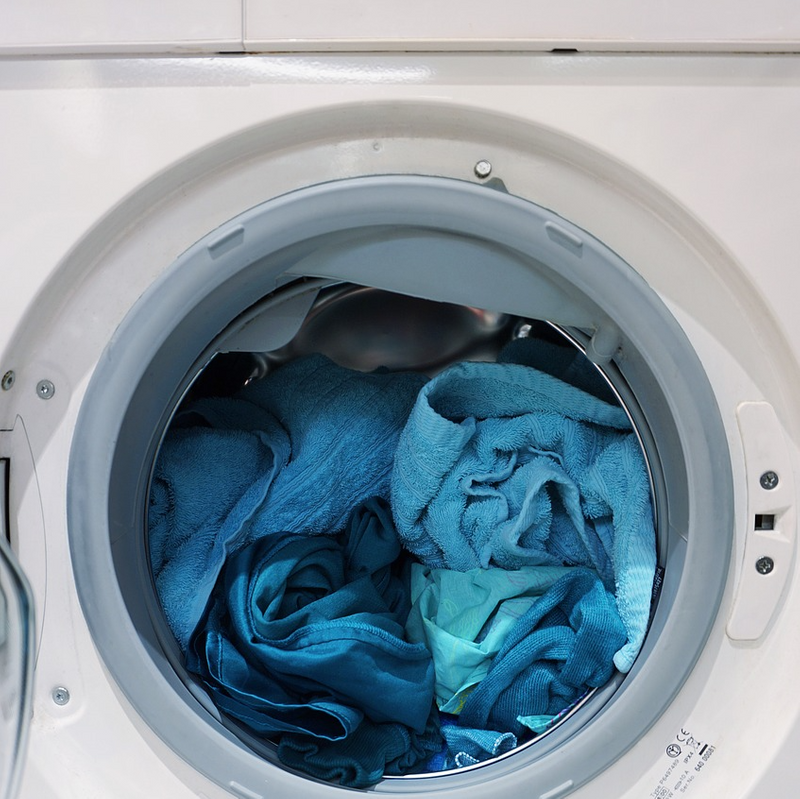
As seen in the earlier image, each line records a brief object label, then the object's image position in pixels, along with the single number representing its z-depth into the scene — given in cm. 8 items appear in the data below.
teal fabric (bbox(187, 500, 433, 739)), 80
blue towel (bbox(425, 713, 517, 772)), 81
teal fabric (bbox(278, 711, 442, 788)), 78
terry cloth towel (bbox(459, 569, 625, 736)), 79
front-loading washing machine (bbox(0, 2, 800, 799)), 62
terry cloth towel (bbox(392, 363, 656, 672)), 85
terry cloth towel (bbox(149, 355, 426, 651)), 86
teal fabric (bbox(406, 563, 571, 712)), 87
